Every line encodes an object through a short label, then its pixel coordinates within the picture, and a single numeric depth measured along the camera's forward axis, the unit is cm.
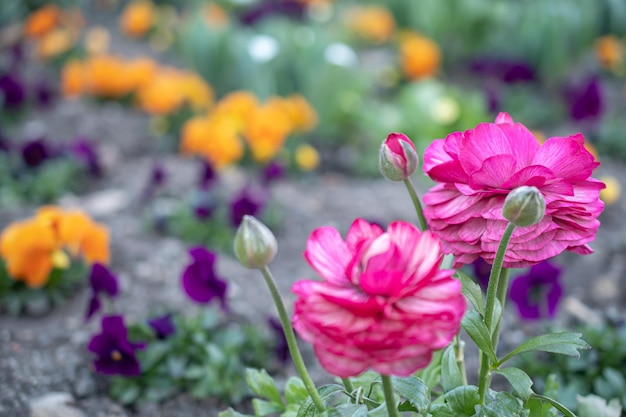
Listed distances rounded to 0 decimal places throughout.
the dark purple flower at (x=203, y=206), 211
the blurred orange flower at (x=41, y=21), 393
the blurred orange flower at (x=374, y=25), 418
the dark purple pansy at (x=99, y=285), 151
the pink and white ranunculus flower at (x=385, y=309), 68
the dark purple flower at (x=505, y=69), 335
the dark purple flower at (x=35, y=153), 239
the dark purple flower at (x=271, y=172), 229
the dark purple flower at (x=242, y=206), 202
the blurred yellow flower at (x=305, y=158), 265
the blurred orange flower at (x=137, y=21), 418
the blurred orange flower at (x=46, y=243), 167
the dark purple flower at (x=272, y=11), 390
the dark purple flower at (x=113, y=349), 140
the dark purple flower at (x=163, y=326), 148
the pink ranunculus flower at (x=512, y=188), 81
